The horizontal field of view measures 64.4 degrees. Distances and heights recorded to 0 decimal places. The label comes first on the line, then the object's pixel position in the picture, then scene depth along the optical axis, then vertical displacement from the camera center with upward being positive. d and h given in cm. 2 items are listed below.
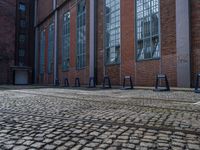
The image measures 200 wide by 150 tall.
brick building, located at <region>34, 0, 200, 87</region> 768 +262
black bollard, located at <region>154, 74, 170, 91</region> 737 +0
